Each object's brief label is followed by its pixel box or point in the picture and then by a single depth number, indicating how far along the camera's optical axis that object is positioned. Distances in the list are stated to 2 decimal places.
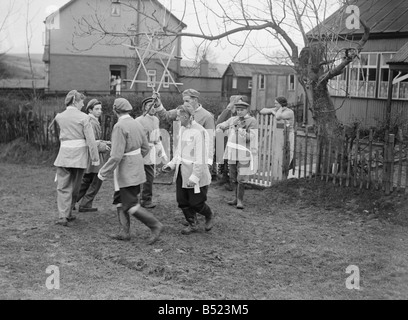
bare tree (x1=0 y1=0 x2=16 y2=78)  24.50
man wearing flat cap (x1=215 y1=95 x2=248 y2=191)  10.73
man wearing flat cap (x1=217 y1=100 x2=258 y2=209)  9.79
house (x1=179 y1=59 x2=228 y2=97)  41.56
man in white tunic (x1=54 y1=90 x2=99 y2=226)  8.23
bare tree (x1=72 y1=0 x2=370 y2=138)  10.48
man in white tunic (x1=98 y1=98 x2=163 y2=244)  7.37
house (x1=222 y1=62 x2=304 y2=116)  29.14
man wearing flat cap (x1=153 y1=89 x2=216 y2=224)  9.14
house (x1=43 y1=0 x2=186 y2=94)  37.94
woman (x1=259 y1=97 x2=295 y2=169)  11.20
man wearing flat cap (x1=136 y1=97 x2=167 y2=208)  9.29
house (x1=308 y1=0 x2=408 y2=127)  18.48
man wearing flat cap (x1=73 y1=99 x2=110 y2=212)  9.10
